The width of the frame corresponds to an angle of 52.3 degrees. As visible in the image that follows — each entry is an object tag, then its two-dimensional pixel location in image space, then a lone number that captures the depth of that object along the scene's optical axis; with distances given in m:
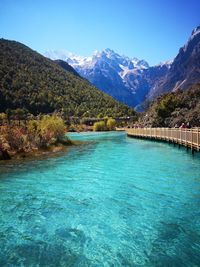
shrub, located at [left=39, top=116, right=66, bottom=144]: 23.74
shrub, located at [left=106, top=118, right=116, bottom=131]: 88.43
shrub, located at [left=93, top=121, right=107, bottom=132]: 84.46
